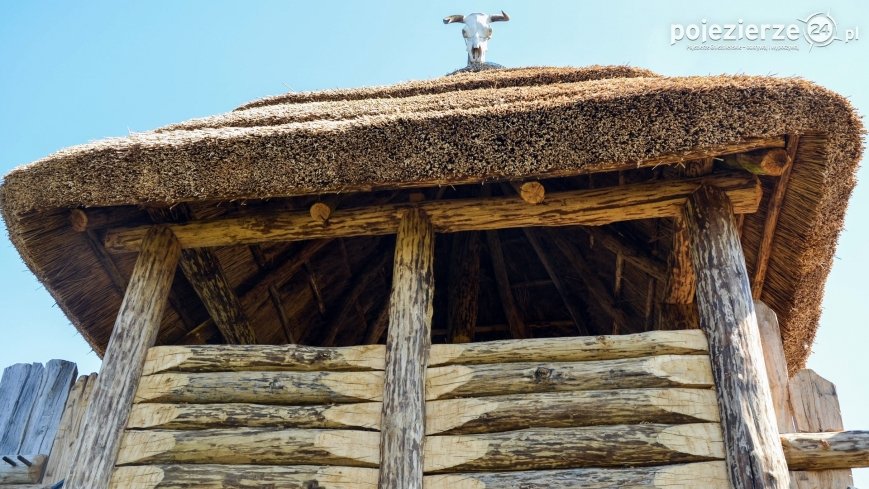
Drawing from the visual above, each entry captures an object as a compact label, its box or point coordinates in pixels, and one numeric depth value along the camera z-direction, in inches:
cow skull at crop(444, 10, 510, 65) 366.3
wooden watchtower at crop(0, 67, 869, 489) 132.1
